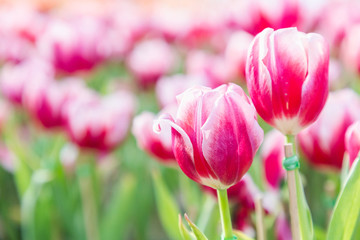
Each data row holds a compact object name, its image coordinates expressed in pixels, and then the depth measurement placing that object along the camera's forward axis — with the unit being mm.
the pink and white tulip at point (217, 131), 705
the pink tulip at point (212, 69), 1319
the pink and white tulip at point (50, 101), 1264
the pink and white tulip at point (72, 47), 1498
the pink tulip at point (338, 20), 1416
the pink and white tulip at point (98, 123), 1128
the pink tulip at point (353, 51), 1112
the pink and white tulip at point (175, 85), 1153
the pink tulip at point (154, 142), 923
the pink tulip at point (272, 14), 1131
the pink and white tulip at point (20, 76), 1425
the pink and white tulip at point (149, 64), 1674
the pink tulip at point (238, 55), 1251
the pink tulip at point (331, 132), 878
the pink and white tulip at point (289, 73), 718
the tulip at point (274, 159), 888
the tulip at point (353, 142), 753
